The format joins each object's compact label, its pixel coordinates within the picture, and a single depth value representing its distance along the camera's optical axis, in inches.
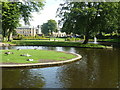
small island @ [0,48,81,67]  496.7
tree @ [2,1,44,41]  1489.9
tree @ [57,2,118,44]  1222.3
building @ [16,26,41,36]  5369.1
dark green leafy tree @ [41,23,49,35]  4965.1
